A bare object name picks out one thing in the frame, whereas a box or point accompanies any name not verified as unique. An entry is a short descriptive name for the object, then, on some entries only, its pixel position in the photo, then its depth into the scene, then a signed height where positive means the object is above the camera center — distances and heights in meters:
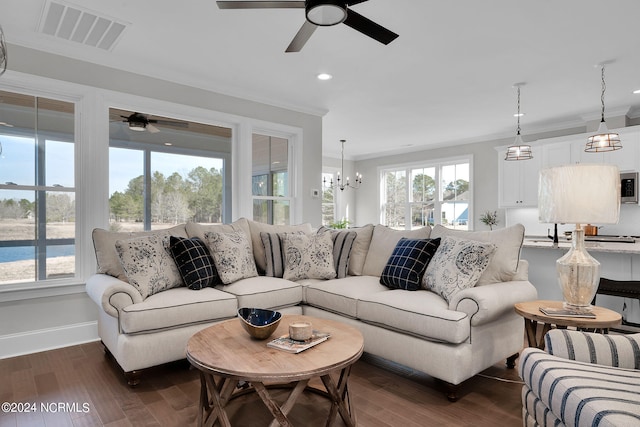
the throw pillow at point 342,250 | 3.64 -0.41
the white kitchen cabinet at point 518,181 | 6.15 +0.45
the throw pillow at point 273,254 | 3.61 -0.45
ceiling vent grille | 2.76 +1.43
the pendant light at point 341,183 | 9.17 +0.62
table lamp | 2.02 +0.01
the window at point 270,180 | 4.87 +0.37
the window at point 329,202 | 9.24 +0.14
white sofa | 2.31 -0.72
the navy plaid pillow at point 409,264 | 2.92 -0.44
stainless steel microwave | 5.15 +0.29
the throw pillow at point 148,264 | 2.75 -0.43
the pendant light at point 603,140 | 3.92 +0.71
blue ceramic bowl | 1.92 -0.60
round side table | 2.01 -0.61
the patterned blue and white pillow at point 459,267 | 2.59 -0.41
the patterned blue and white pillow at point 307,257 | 3.54 -0.47
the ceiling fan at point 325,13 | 2.04 +1.10
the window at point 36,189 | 3.21 +0.16
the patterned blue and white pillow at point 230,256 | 3.21 -0.42
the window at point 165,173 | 3.81 +0.38
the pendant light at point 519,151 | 4.45 +0.67
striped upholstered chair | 1.23 -0.63
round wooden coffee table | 1.60 -0.68
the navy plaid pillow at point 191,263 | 3.03 -0.44
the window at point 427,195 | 7.68 +0.28
